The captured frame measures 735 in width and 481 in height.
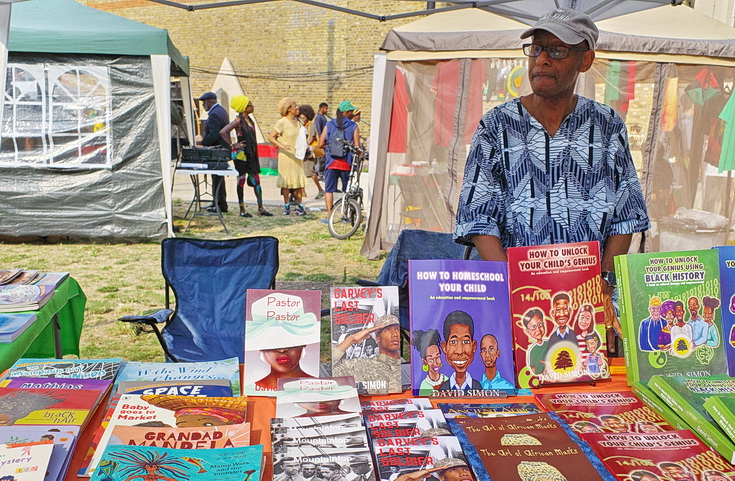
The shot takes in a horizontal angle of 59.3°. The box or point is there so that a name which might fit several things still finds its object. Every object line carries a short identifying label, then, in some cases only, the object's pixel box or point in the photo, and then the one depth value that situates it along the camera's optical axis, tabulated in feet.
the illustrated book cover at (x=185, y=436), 4.36
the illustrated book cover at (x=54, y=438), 4.21
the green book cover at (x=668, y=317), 5.66
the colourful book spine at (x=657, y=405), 4.98
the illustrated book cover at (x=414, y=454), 4.23
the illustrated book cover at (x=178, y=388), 5.07
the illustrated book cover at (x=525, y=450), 4.22
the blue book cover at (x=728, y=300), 5.84
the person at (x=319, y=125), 38.78
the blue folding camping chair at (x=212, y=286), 11.86
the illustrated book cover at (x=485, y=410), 5.04
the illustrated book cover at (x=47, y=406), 4.70
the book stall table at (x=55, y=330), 6.86
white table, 27.25
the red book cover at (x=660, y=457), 4.31
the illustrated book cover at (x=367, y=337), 5.54
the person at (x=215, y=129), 30.66
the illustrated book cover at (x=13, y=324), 6.76
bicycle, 27.73
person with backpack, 29.43
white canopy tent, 20.12
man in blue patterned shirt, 6.90
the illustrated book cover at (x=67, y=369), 5.48
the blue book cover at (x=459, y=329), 5.55
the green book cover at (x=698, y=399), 4.57
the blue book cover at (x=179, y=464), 3.95
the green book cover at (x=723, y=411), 4.53
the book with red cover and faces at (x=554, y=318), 5.69
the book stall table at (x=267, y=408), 4.50
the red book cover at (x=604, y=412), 4.93
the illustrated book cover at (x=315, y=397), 4.83
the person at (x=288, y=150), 31.42
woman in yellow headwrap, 30.11
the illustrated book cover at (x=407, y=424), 4.65
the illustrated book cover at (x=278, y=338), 5.55
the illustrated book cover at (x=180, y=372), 5.46
